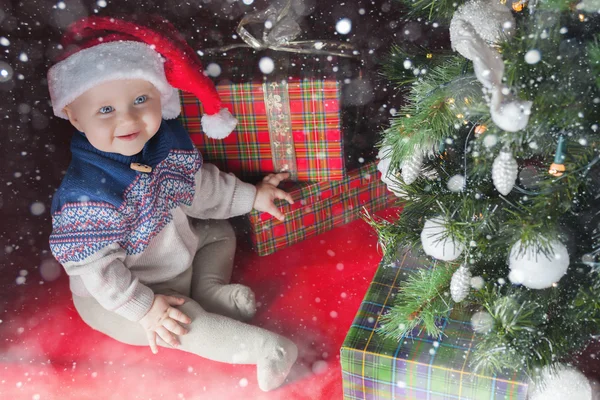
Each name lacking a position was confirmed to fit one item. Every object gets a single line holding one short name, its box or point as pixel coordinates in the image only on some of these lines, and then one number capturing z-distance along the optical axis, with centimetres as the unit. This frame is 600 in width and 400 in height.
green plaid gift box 102
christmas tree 79
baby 112
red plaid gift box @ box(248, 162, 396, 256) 153
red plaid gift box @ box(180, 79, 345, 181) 139
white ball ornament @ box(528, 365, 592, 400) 99
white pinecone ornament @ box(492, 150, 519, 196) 80
